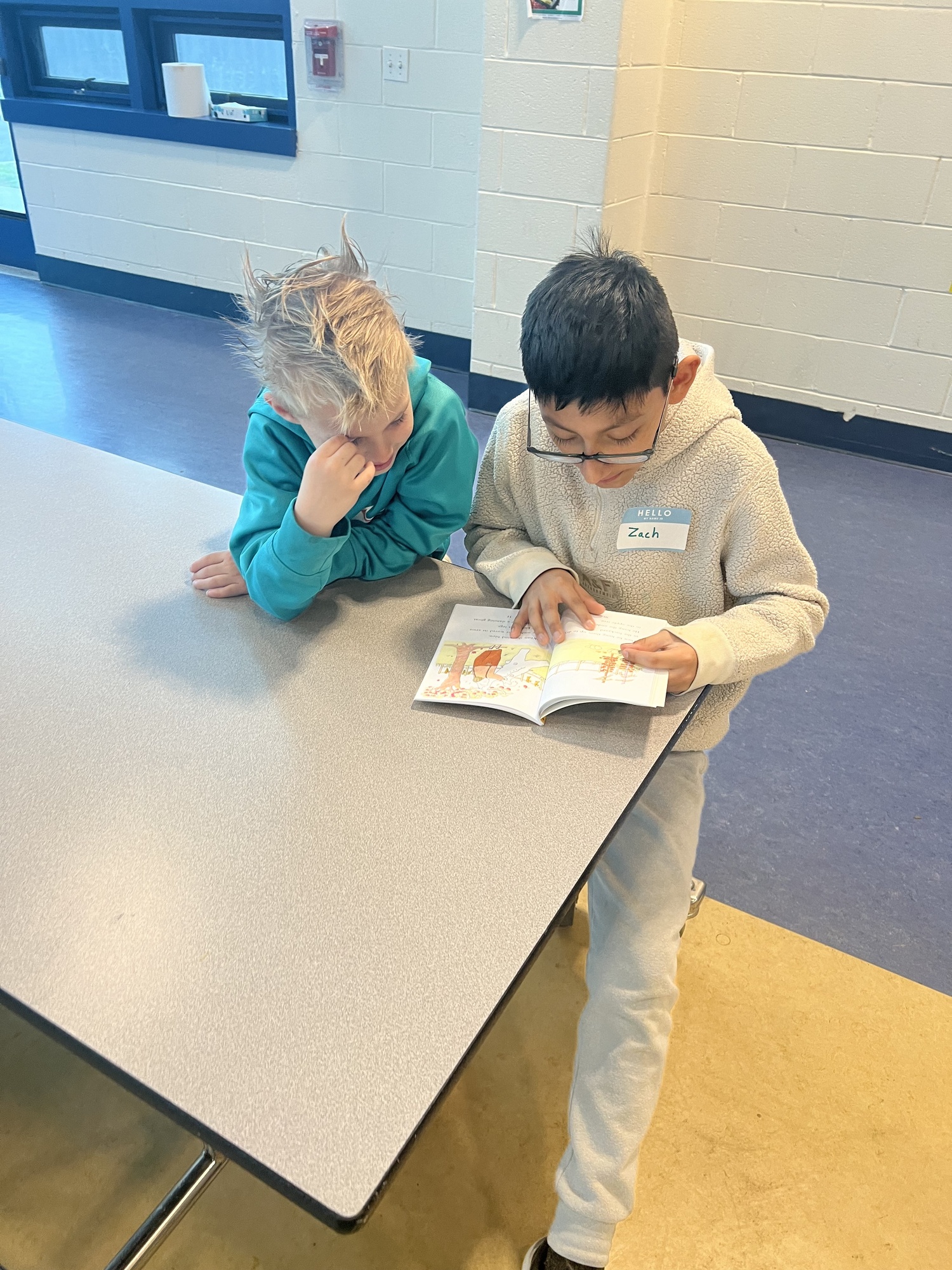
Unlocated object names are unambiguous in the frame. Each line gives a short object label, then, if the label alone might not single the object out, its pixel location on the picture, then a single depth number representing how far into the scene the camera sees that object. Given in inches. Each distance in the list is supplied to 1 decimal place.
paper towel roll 152.8
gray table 24.4
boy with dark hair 37.8
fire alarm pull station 133.6
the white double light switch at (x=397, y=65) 131.0
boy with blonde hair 37.3
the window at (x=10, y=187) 194.9
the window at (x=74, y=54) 167.0
